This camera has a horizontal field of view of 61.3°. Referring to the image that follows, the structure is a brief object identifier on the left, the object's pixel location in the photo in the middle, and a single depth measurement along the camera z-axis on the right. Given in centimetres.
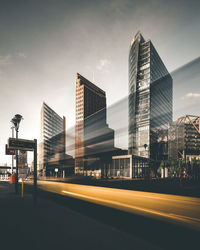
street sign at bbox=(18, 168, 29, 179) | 1059
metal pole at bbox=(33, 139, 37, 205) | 886
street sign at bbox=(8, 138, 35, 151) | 874
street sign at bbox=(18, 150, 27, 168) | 1454
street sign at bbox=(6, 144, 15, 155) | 1897
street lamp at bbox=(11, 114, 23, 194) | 1730
